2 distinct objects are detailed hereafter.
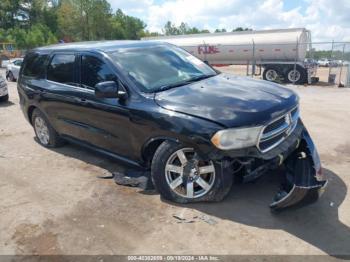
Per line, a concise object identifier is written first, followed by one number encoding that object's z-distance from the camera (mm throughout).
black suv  3713
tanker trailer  19219
